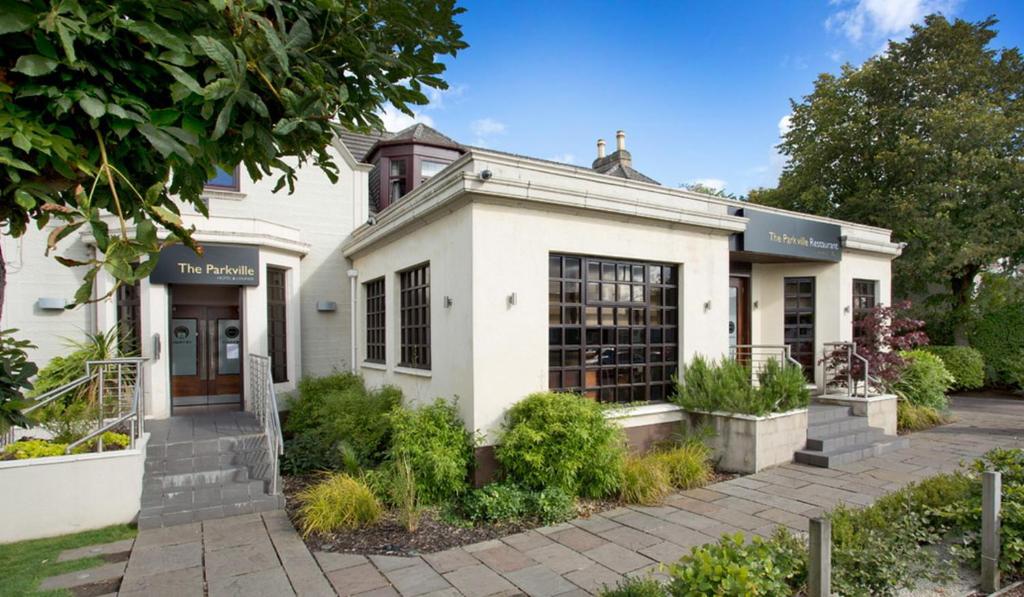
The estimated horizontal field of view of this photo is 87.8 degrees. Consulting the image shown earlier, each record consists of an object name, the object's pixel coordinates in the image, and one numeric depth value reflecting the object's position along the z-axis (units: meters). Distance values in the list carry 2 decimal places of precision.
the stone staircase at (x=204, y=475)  6.04
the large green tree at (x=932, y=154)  14.21
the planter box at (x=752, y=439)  7.37
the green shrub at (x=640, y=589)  3.28
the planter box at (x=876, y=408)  9.27
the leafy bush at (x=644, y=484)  6.30
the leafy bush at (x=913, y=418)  10.21
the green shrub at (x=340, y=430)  7.39
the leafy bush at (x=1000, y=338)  15.43
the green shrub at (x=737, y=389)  7.53
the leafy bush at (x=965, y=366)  15.02
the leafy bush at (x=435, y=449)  5.95
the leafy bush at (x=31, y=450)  5.82
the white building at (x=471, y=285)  6.61
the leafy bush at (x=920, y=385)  10.88
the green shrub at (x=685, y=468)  6.84
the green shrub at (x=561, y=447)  6.01
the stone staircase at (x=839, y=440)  7.78
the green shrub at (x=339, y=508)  5.45
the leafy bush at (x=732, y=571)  2.88
